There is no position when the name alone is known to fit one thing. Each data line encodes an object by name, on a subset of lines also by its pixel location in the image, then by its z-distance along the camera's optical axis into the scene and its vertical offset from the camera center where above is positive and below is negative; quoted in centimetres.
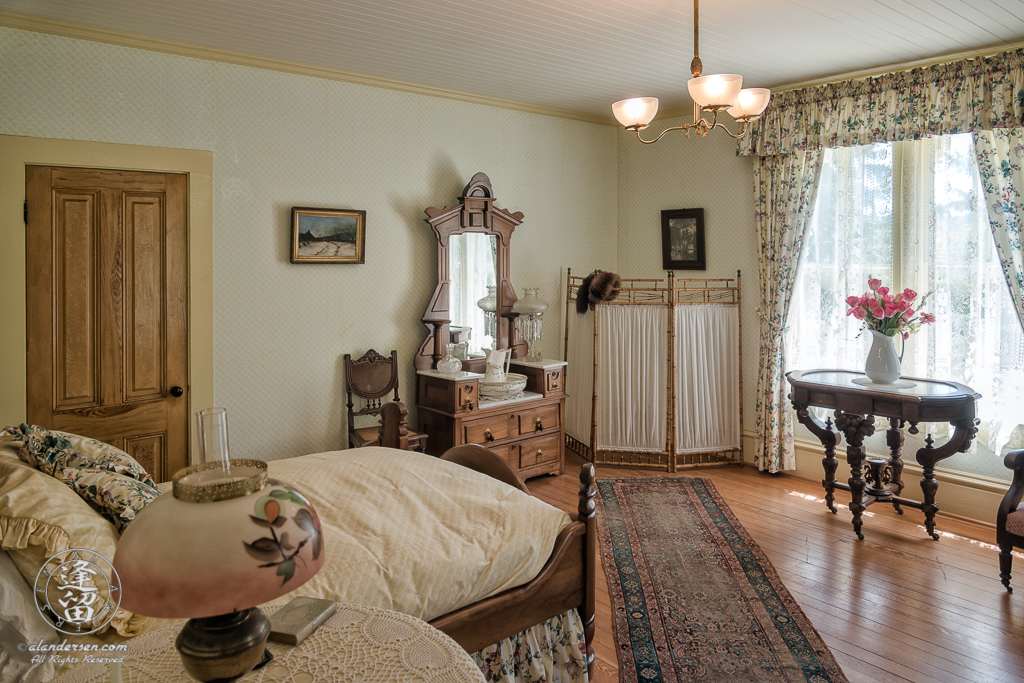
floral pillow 195 -50
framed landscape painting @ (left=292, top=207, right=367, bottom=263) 438 +67
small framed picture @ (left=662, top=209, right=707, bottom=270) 570 +81
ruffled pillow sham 210 -43
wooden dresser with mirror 472 -23
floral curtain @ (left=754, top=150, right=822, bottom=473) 502 +49
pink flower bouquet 394 +11
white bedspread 202 -71
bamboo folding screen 539 -47
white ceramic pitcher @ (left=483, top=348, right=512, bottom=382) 491 -28
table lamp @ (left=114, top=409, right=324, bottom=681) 88 -32
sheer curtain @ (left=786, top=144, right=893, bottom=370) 471 +57
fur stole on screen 536 +36
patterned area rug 269 -136
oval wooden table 372 -55
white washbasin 487 -45
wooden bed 216 -96
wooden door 357 +13
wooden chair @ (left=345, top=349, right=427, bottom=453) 460 -38
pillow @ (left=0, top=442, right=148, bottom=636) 161 -51
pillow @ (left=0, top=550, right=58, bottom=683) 140 -69
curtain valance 395 +152
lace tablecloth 126 -67
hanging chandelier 271 +103
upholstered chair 316 -95
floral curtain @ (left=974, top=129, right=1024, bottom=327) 402 +87
